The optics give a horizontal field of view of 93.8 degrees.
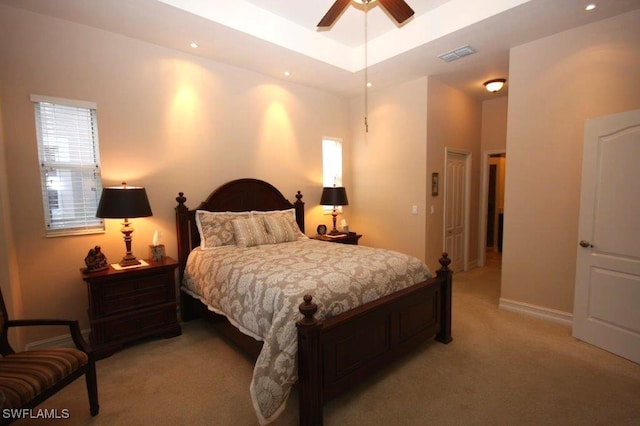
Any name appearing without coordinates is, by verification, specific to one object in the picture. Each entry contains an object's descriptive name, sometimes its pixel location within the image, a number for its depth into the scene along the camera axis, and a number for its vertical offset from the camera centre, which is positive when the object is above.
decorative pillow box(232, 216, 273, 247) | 3.35 -0.45
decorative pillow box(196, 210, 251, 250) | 3.28 -0.40
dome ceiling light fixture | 4.14 +1.48
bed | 1.78 -0.81
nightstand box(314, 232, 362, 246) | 4.36 -0.68
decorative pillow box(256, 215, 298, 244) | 3.63 -0.45
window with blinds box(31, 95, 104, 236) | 2.74 +0.29
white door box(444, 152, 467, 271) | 4.73 -0.30
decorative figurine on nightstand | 2.67 -0.59
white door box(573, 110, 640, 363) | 2.46 -0.43
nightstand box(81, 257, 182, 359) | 2.59 -1.02
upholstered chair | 1.50 -0.97
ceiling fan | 2.19 +1.37
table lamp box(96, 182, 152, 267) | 2.66 -0.09
